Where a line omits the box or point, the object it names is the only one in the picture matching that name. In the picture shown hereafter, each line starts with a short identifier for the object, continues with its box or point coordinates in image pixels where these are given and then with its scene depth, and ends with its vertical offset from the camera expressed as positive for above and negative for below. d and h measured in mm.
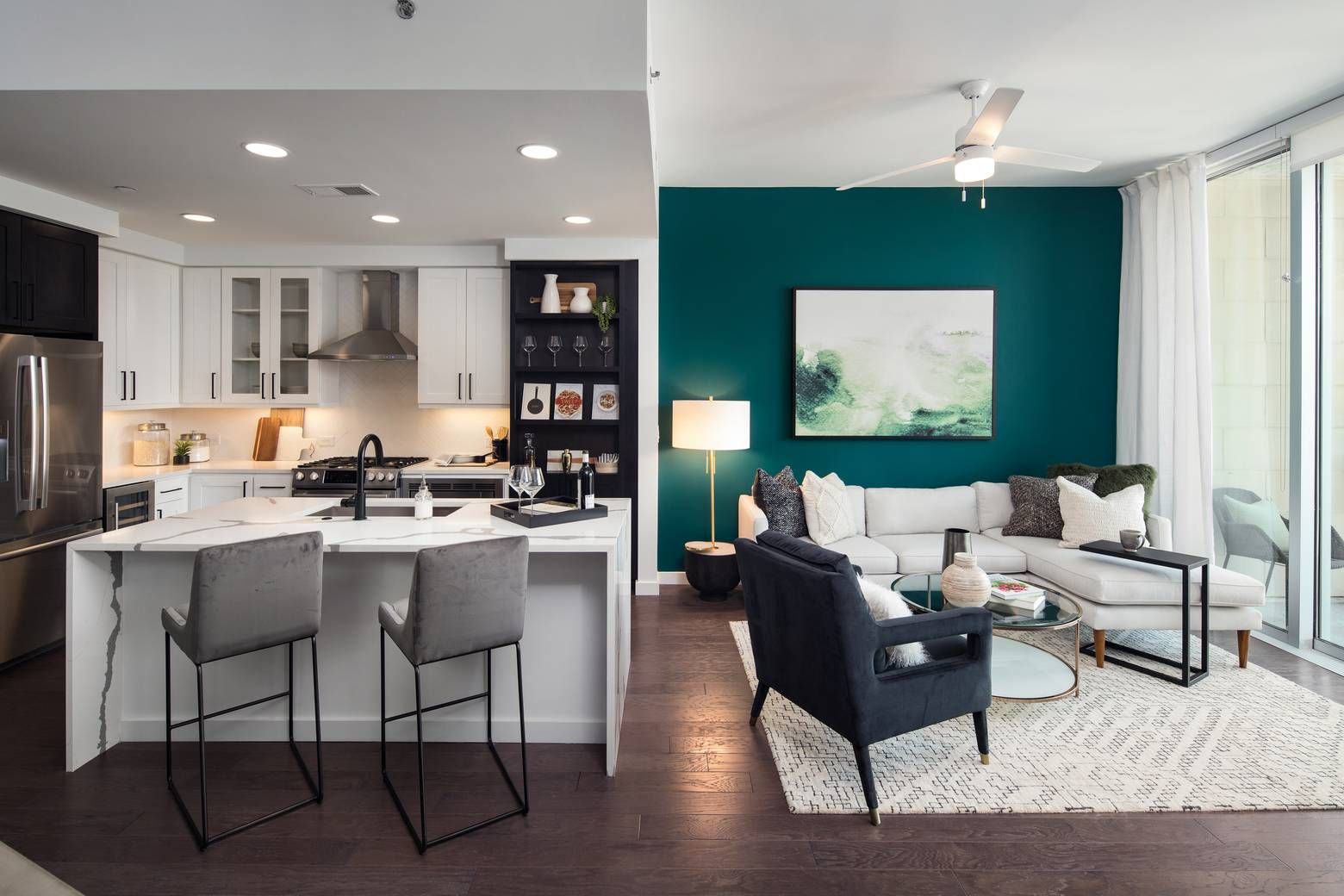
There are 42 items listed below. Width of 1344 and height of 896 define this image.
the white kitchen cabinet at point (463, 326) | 5309 +835
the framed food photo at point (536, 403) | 5230 +263
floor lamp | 4879 +7
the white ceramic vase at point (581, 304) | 5094 +951
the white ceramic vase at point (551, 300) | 5090 +981
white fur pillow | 2617 -634
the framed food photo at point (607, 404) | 5250 +258
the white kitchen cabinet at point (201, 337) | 5301 +748
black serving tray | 2951 -310
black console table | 3449 -780
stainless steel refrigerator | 3605 -178
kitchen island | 2873 -875
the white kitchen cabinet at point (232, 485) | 5066 -318
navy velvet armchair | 2428 -779
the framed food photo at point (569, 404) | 5230 +257
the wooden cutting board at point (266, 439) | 5582 +1
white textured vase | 3131 -625
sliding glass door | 4230 +428
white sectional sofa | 3680 -696
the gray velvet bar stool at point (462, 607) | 2273 -539
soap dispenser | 3055 -278
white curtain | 4512 +617
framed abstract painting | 5336 +568
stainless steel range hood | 5152 +776
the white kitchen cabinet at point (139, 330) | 4641 +738
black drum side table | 4953 -905
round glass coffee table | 3098 -1092
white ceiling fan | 3254 +1395
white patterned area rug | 2521 -1230
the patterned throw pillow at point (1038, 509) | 4699 -455
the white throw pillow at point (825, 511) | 4711 -469
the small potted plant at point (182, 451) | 5371 -90
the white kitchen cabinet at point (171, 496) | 4766 -382
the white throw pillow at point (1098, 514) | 4301 -448
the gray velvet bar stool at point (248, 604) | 2250 -530
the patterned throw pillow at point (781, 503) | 4727 -419
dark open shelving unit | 5172 +522
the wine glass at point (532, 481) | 3000 -170
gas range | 4902 -270
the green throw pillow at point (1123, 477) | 4637 -245
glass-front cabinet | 5336 +782
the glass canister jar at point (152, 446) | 5145 -48
